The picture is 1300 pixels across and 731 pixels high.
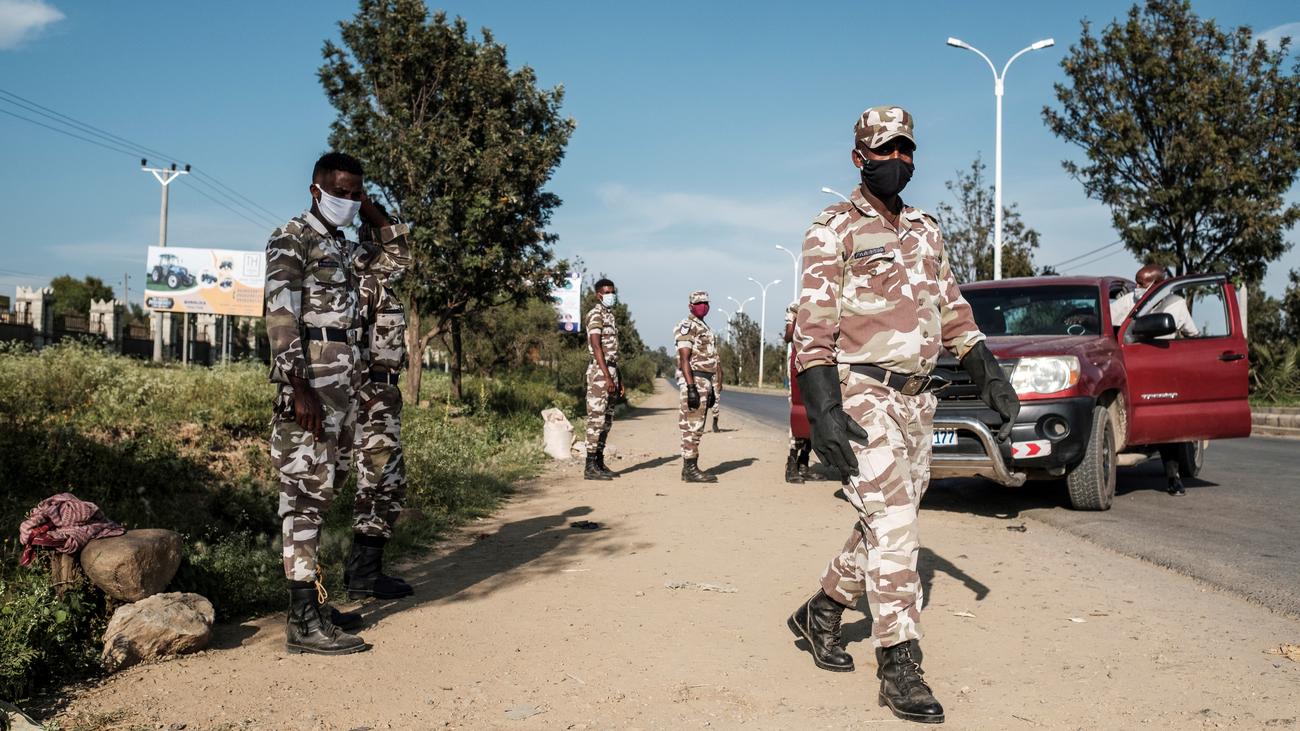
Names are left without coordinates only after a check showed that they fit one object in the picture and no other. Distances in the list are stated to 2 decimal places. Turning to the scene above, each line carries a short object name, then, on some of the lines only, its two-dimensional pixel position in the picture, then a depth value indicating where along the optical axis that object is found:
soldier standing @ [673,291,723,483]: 9.72
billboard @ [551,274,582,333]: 33.72
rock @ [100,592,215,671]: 3.61
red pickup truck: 6.97
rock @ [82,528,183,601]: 3.82
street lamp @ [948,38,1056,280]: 21.08
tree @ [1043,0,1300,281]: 20.20
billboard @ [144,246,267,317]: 43.22
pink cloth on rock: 3.86
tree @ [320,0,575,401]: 15.76
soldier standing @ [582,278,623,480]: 9.71
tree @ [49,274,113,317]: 81.88
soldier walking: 3.30
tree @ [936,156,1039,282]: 26.20
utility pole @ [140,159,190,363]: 41.68
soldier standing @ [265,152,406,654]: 3.91
